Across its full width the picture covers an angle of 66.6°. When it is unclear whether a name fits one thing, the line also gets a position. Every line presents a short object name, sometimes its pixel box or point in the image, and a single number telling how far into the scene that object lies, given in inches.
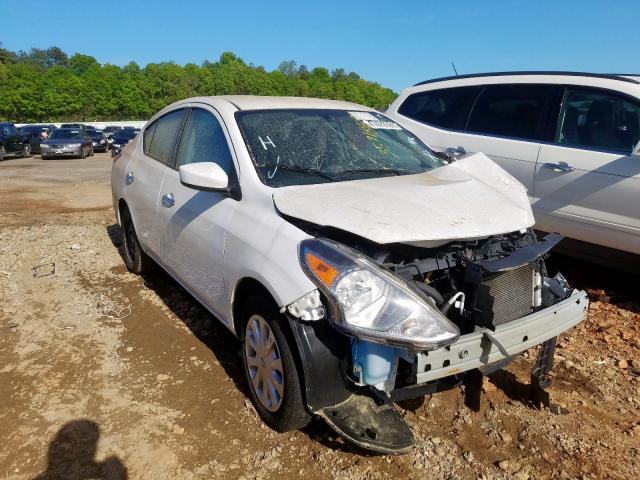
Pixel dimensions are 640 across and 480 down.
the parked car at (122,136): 1053.2
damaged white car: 82.6
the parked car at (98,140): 1051.9
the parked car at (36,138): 890.7
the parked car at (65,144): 807.1
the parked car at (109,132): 1100.9
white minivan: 160.9
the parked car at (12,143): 779.4
